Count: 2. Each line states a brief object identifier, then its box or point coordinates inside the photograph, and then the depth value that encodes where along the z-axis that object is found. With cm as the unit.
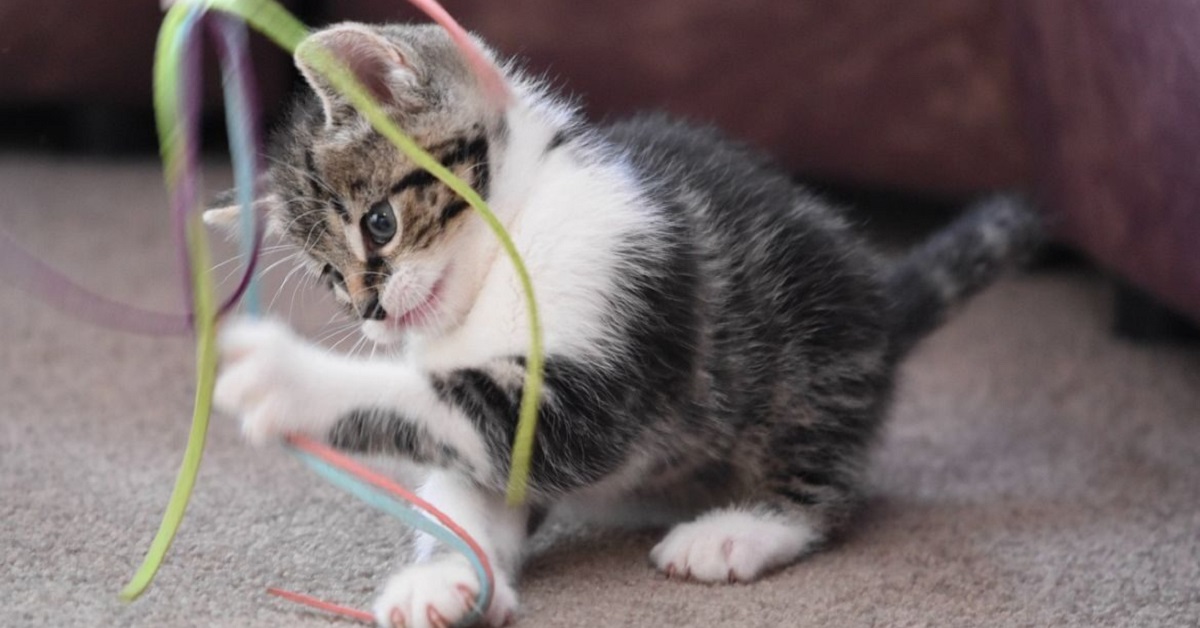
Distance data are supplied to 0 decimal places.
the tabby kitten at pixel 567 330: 92
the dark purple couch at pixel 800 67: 128
